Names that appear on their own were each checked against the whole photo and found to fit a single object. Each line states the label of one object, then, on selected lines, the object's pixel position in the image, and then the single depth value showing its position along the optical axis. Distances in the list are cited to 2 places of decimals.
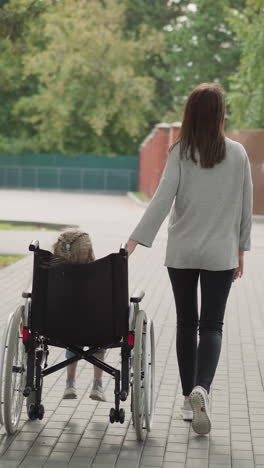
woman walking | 8.35
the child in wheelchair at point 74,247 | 8.44
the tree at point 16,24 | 24.64
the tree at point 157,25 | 95.65
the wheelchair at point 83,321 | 8.13
